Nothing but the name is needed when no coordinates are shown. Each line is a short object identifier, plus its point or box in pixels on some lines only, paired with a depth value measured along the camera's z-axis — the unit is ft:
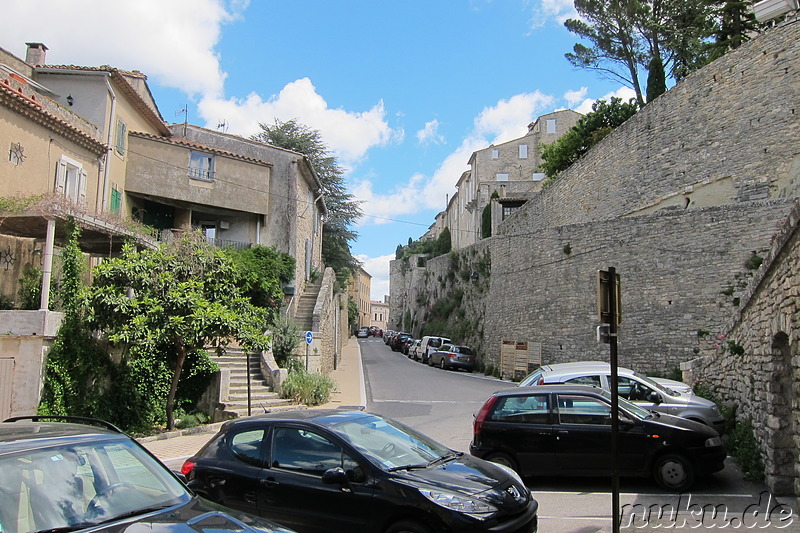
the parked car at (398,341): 158.63
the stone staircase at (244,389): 52.18
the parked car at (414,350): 127.24
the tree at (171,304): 41.45
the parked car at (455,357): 103.81
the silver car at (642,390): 32.99
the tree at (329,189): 131.54
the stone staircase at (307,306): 81.15
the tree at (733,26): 89.04
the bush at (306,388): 56.29
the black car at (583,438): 25.94
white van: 114.01
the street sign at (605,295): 19.85
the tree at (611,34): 120.26
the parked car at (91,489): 10.98
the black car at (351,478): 16.29
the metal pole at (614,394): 18.28
